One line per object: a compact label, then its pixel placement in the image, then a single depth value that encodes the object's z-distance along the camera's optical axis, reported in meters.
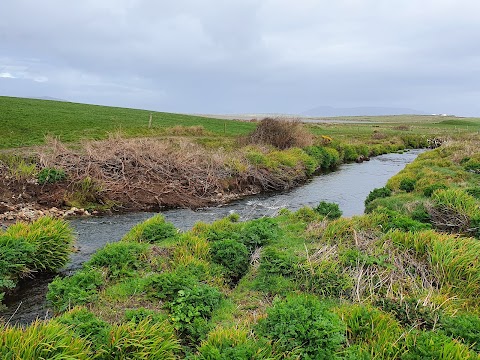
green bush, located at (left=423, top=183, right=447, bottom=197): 15.61
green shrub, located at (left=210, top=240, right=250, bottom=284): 9.75
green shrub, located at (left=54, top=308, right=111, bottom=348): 5.97
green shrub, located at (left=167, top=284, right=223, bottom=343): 7.17
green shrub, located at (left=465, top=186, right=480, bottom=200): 14.82
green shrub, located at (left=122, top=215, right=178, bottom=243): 11.73
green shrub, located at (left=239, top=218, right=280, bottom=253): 10.94
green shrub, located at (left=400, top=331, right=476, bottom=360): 5.49
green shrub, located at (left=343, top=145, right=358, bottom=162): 40.19
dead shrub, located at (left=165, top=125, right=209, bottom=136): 37.21
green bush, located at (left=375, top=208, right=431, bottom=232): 10.83
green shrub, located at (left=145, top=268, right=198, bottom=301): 8.09
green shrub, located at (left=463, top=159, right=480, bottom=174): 22.07
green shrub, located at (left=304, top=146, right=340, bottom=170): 33.81
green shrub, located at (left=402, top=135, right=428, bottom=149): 54.28
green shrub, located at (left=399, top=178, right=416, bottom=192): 18.62
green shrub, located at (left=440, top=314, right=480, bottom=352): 6.14
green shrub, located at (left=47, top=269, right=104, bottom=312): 7.88
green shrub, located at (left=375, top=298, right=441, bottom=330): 6.91
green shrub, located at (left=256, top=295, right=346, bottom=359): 5.85
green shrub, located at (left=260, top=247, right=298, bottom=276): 9.02
